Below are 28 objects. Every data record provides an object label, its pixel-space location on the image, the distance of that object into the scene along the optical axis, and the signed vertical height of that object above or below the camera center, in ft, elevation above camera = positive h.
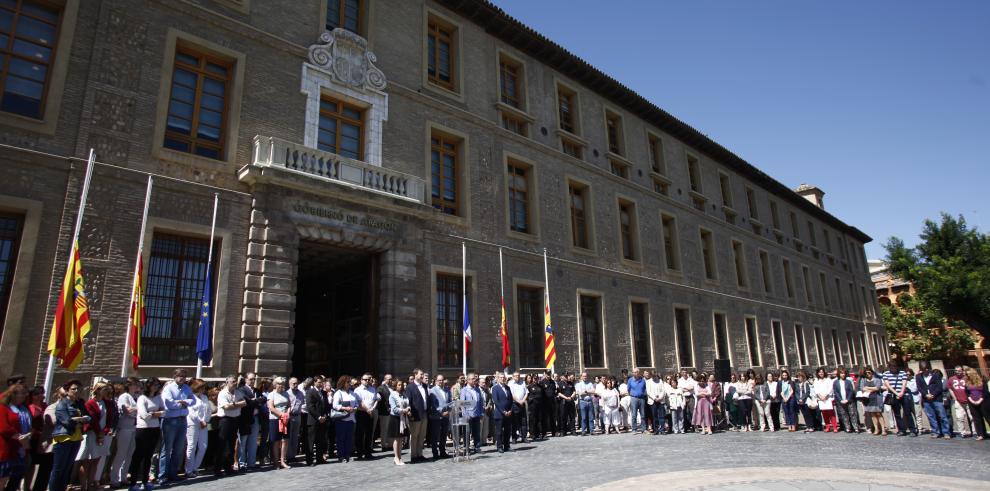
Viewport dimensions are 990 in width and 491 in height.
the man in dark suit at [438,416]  36.60 -2.44
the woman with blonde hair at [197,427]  29.71 -2.32
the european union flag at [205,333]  36.09 +2.96
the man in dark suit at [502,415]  40.40 -2.67
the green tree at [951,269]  121.49 +21.60
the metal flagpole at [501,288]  54.39 +8.37
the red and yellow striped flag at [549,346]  54.49 +2.69
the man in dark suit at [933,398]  42.24 -2.16
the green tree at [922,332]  142.41 +9.03
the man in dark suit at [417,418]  34.99 -2.41
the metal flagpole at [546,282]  60.71 +9.61
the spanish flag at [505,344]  51.72 +2.79
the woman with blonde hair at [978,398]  40.14 -2.11
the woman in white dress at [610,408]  53.98 -3.16
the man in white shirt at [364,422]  35.99 -2.66
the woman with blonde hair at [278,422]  33.06 -2.39
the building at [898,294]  157.48 +23.37
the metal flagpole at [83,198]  31.89 +10.61
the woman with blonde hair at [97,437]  25.81 -2.38
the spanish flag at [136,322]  32.94 +3.37
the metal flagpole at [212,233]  35.98 +9.05
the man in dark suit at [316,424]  34.27 -2.60
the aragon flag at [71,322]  29.40 +3.10
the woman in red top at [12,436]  20.27 -1.81
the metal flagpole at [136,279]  32.71 +5.90
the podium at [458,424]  35.45 -2.88
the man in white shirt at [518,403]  44.14 -2.01
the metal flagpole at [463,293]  49.25 +7.37
